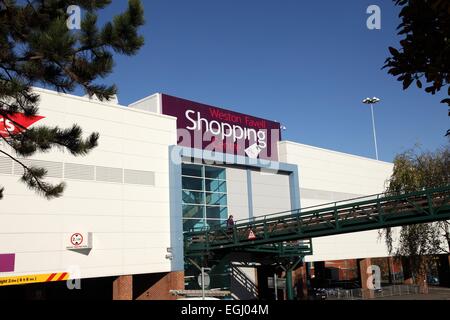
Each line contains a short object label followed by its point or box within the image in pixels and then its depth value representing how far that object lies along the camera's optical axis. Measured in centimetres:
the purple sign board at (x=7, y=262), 1928
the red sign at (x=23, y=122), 1999
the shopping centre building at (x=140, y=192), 2069
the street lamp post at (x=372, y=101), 5619
